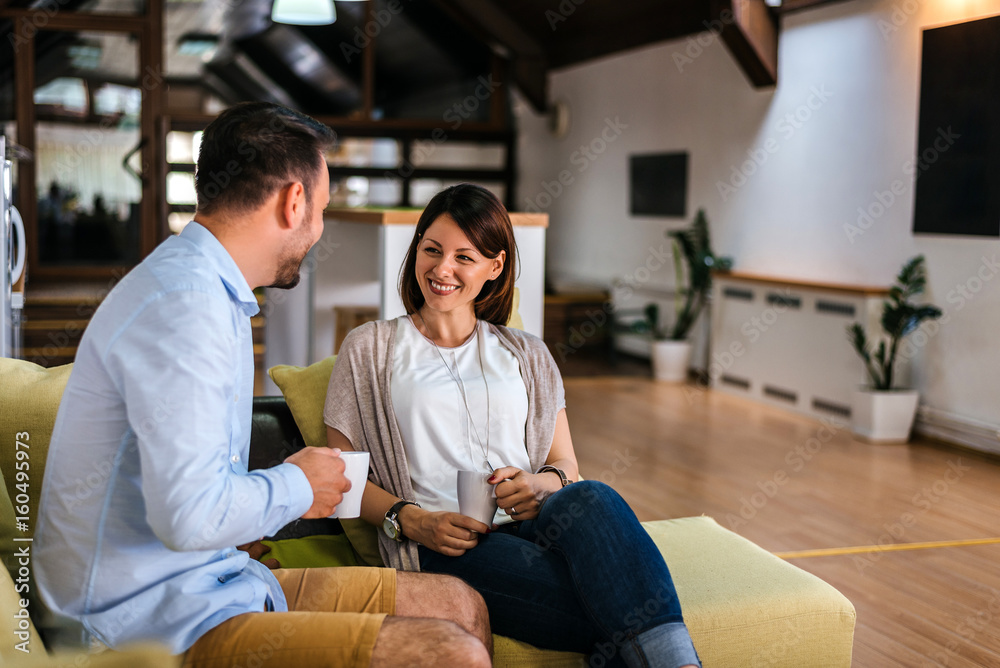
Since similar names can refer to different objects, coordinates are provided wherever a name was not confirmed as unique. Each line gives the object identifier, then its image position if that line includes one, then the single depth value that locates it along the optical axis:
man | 1.09
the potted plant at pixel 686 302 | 6.64
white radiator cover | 5.20
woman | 1.54
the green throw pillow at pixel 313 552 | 1.88
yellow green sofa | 1.66
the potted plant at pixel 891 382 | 4.78
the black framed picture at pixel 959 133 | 4.45
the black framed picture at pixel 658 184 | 7.05
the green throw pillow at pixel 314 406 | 1.91
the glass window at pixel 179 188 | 8.48
